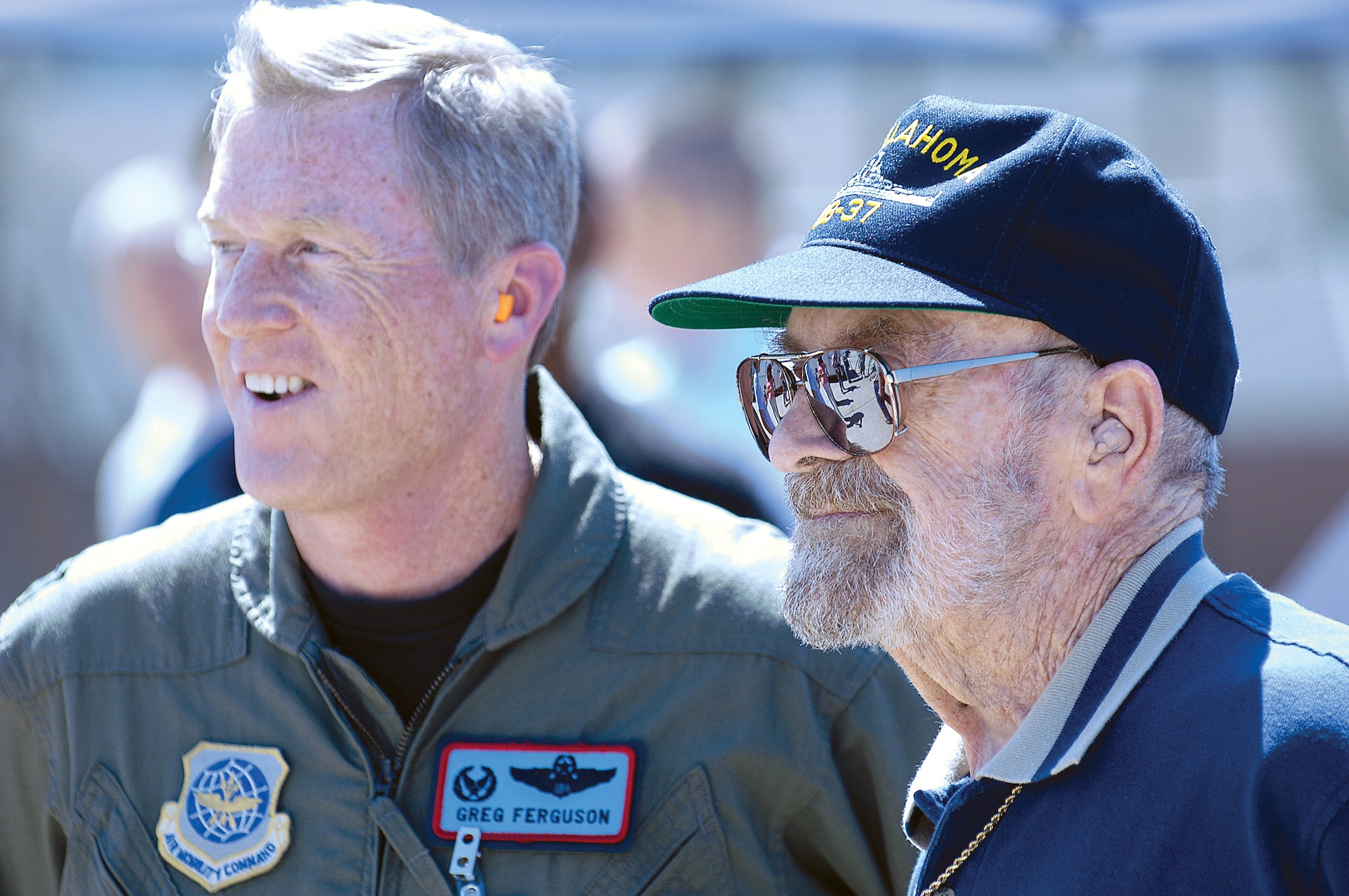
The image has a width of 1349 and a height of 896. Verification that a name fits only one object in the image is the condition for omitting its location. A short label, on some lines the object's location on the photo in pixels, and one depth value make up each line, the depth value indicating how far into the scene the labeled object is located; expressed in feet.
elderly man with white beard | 9.78
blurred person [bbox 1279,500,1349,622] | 23.89
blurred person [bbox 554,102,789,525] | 26.76
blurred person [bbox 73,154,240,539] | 27.55
